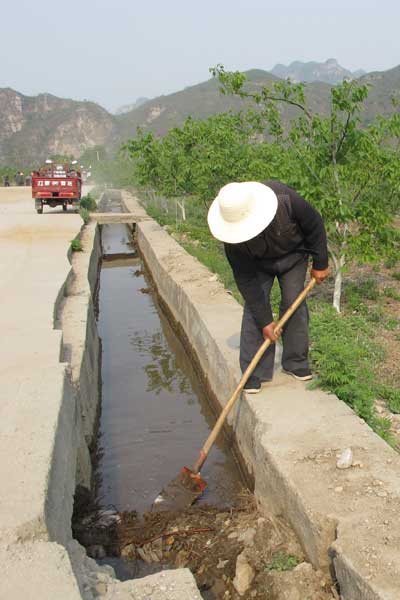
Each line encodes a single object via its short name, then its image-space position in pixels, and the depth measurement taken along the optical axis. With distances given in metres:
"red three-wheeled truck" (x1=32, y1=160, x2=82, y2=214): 19.06
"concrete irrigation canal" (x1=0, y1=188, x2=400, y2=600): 2.48
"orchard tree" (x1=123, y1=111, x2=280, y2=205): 12.67
